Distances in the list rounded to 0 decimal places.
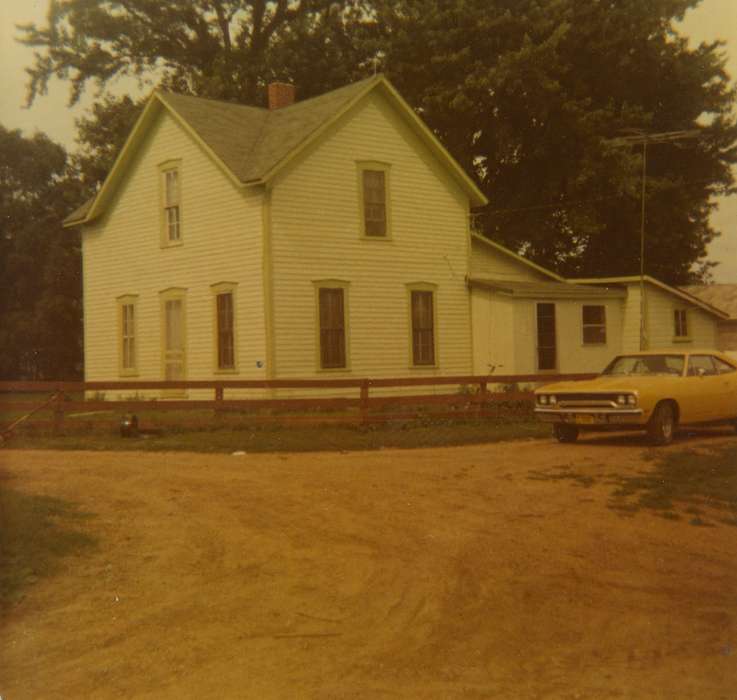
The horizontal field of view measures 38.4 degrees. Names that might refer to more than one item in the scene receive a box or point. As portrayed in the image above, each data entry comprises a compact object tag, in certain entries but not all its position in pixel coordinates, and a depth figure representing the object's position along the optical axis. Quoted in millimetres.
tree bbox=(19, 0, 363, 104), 40156
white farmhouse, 25031
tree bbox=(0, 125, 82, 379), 44656
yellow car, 16375
